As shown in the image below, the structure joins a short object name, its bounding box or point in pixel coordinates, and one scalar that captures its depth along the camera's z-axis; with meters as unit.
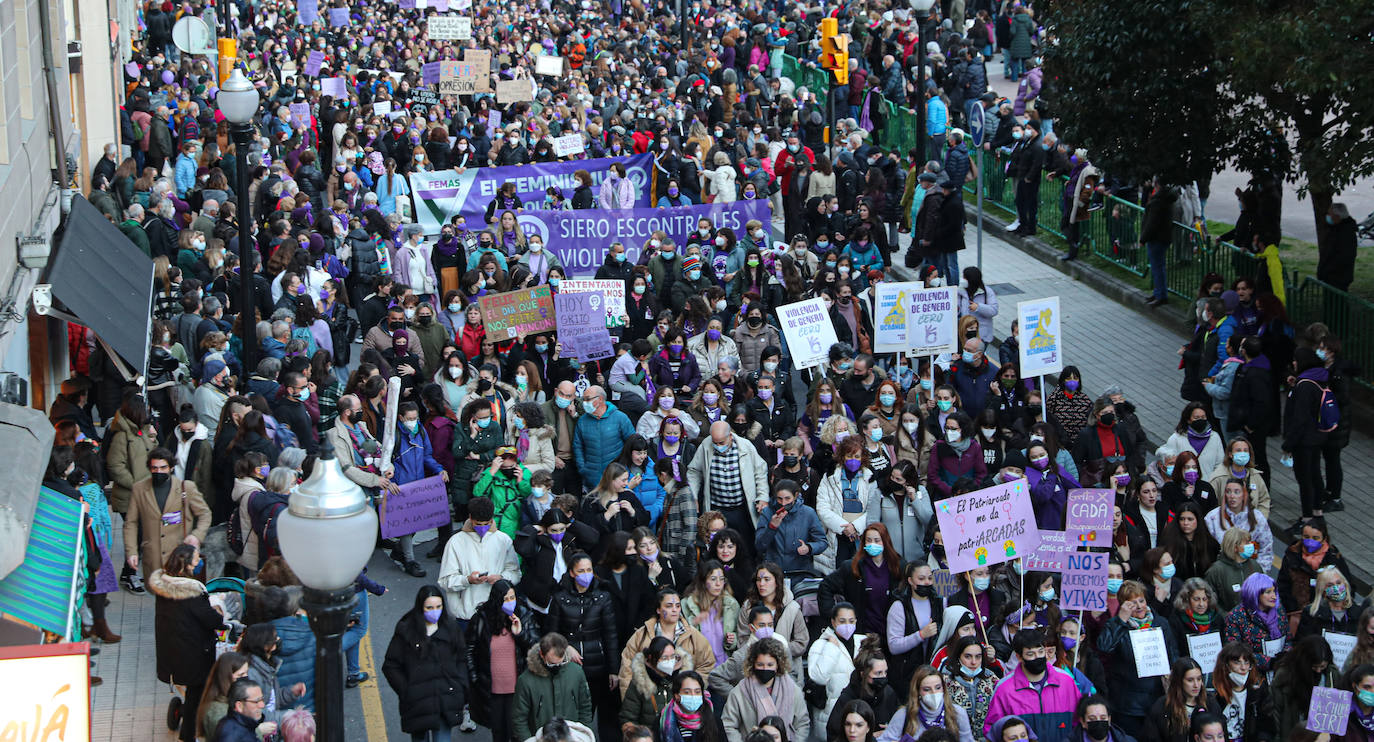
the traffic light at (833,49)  27.09
